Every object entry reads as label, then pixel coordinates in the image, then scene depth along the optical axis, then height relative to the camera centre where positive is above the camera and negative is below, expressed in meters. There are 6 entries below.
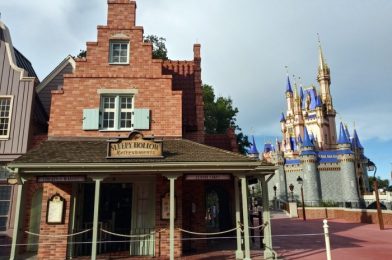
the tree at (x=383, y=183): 121.21 +3.20
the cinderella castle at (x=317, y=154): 47.66 +6.52
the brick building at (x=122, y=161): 9.75 +1.03
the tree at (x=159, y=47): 28.82 +14.27
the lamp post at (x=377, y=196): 20.17 -0.34
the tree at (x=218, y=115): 34.09 +9.01
